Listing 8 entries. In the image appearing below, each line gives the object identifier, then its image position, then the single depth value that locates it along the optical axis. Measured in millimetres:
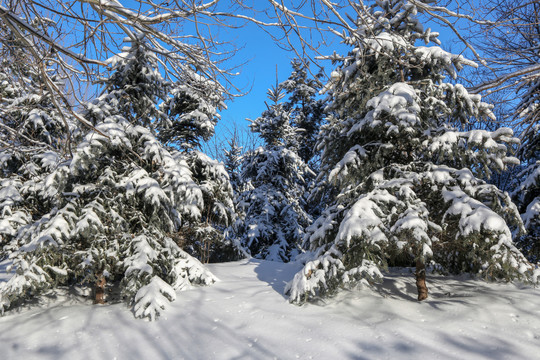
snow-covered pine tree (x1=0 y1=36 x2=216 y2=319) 4328
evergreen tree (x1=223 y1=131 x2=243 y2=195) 15880
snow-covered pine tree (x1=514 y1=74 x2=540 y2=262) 6051
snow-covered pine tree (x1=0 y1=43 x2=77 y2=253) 3661
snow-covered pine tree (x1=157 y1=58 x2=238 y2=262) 7691
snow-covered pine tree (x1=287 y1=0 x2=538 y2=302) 3740
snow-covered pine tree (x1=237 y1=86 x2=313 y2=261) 12305
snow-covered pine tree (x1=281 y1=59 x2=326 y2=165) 17484
